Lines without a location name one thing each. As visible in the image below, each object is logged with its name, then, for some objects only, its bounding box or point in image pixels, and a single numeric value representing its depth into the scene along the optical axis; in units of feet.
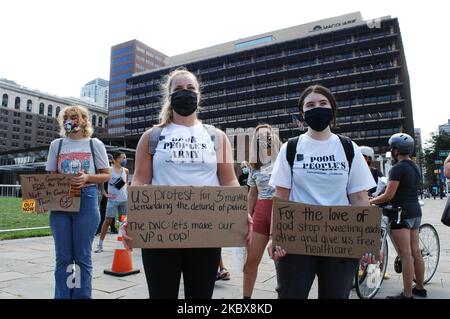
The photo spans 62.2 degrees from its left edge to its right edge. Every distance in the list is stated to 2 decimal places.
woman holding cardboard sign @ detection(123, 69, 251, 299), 7.12
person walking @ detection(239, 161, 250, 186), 23.22
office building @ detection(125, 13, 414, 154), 214.07
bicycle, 14.17
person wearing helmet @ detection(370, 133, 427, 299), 14.08
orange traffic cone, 17.07
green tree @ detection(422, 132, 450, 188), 186.95
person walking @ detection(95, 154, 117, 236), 31.31
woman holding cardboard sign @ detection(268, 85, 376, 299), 7.56
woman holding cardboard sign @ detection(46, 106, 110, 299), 10.91
